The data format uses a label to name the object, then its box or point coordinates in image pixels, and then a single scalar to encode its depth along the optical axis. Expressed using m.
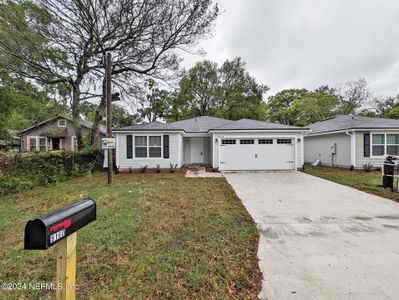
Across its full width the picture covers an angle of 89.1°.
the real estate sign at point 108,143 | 7.79
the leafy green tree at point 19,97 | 12.07
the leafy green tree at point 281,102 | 33.50
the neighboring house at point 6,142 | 14.72
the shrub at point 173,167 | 12.23
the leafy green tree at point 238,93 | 24.42
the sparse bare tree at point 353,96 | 26.59
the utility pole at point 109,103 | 7.91
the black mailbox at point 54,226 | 1.14
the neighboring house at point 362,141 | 12.15
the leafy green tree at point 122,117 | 29.38
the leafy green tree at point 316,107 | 25.72
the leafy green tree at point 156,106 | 28.48
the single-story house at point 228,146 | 12.03
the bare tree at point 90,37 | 9.72
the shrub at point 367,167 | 11.94
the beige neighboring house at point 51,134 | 21.97
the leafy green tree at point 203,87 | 26.33
